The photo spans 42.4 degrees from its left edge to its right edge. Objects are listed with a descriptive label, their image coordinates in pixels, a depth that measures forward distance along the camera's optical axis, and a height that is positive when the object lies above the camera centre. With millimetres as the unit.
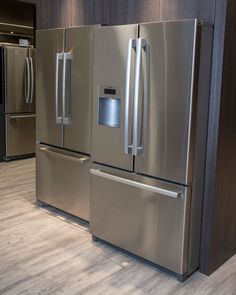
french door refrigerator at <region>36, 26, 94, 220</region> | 2711 -170
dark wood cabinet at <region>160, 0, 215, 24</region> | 2068 +653
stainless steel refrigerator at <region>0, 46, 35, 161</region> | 4679 -32
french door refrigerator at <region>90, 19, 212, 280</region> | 2034 -243
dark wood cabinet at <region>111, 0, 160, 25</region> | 2336 +707
